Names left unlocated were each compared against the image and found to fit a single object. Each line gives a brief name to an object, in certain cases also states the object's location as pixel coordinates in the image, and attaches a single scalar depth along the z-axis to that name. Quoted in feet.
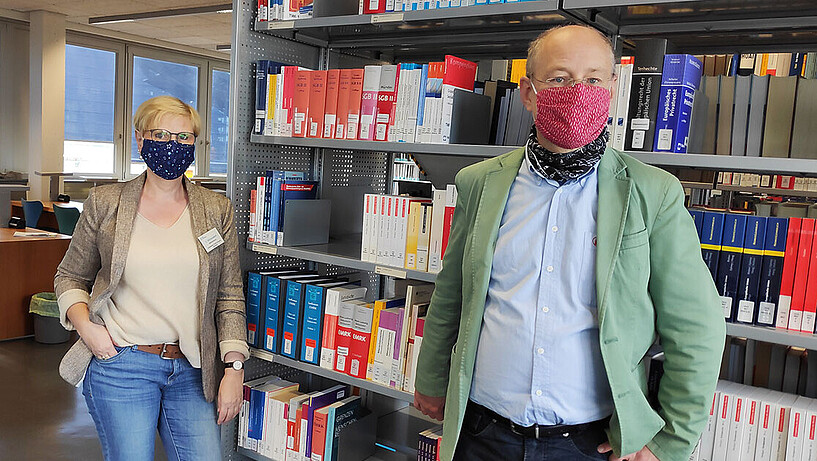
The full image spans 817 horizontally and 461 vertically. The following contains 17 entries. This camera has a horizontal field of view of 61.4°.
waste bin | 17.98
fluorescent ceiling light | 28.43
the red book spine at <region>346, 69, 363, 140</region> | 8.87
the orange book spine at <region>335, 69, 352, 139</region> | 8.99
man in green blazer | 4.86
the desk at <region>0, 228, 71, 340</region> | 18.25
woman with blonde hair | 7.66
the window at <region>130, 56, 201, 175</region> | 39.27
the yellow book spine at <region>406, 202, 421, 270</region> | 8.32
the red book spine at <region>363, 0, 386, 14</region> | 8.57
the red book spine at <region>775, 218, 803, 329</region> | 6.24
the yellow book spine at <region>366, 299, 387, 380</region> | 8.84
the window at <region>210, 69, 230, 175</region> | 43.96
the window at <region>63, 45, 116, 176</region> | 36.73
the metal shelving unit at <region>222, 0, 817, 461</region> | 7.06
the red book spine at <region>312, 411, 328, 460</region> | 9.45
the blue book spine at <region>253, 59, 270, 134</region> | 9.75
